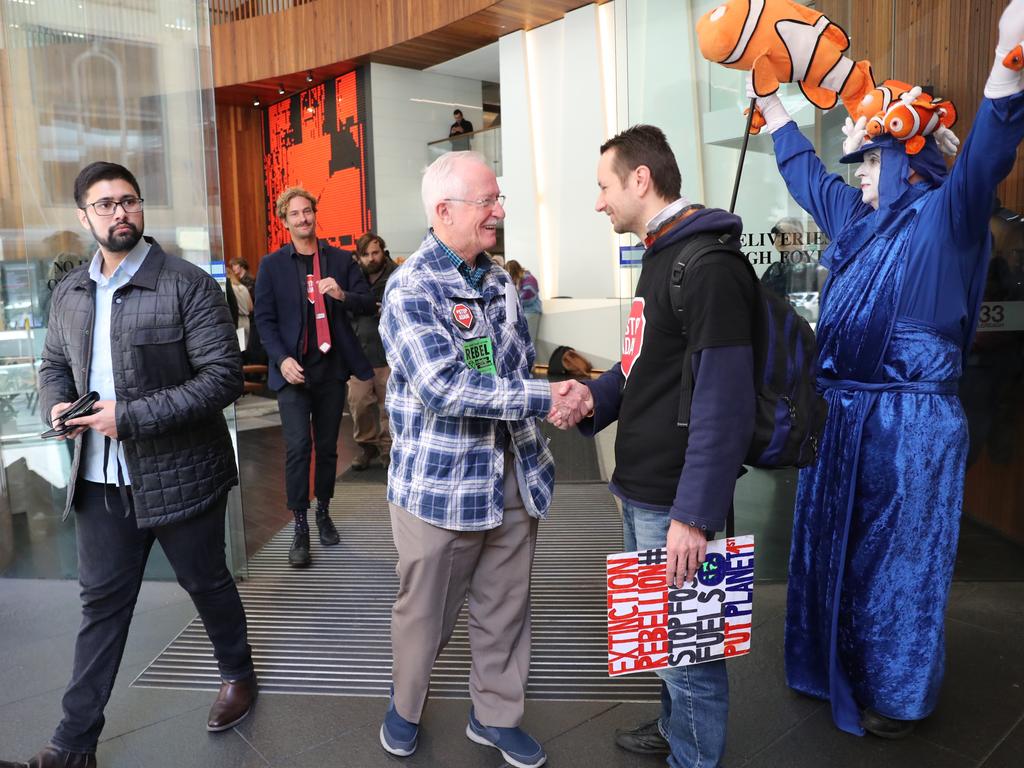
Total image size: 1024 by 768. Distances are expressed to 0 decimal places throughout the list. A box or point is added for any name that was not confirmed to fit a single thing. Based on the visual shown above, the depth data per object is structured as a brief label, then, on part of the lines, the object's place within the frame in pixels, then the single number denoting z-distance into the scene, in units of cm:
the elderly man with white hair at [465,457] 188
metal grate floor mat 265
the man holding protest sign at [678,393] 161
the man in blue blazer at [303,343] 372
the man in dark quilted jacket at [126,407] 209
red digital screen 1280
